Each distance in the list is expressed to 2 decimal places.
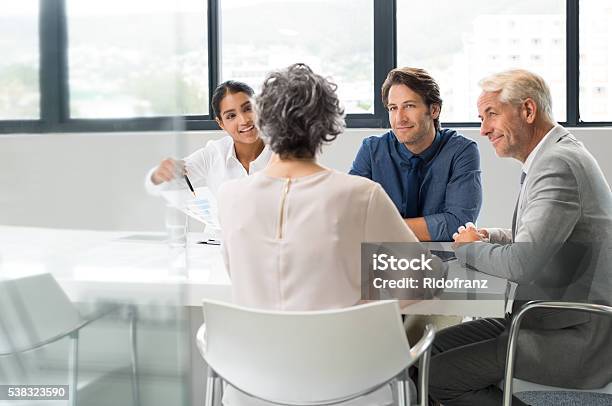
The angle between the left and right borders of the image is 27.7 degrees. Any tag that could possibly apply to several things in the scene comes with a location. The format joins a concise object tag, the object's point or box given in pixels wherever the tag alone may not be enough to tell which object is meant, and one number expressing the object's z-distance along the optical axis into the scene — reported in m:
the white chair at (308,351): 2.92
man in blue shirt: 4.04
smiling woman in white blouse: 4.32
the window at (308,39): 6.33
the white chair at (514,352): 3.28
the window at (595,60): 6.10
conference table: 2.91
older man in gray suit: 3.39
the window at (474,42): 6.15
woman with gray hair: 3.04
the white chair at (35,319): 2.93
